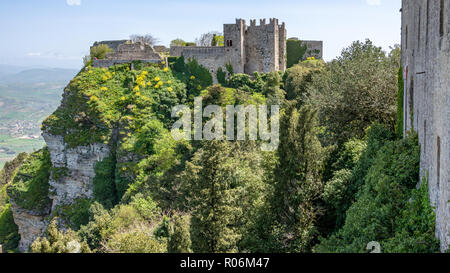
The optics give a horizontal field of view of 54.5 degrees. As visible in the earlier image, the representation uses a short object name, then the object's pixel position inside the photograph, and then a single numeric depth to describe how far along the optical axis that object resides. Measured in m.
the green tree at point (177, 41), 62.83
